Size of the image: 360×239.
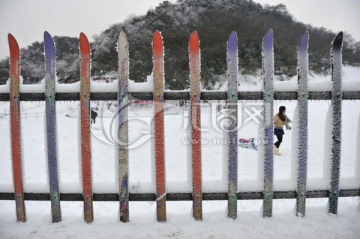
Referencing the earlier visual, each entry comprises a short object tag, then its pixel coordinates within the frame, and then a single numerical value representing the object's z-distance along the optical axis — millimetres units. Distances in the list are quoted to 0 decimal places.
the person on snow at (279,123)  6071
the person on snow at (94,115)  14925
